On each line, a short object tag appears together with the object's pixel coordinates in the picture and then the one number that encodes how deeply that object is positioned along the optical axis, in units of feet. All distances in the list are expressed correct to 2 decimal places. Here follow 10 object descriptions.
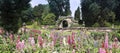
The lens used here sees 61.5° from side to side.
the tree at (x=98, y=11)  48.10
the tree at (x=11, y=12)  16.71
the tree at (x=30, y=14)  69.12
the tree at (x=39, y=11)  66.69
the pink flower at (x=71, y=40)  5.80
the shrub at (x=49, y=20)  56.78
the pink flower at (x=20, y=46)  5.18
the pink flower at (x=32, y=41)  5.83
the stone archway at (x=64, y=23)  51.60
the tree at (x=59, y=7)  66.20
